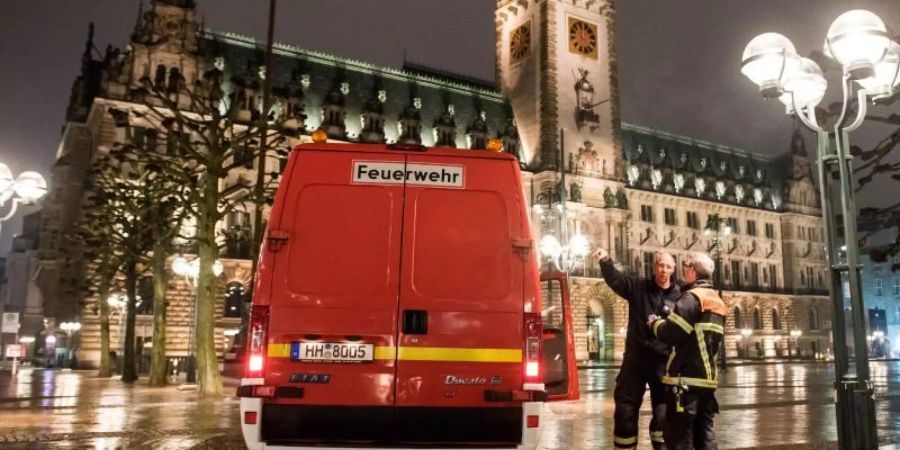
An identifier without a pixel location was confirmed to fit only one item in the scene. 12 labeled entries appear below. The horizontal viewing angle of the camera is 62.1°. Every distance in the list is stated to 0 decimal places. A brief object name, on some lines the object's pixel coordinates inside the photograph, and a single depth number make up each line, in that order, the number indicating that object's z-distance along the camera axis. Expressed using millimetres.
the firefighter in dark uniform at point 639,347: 6988
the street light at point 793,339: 77375
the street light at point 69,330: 47081
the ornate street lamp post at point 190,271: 26438
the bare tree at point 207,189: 19906
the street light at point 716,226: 41888
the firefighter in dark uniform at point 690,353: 6344
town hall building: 46875
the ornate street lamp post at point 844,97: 8133
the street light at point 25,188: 15531
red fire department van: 5453
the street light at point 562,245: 29328
